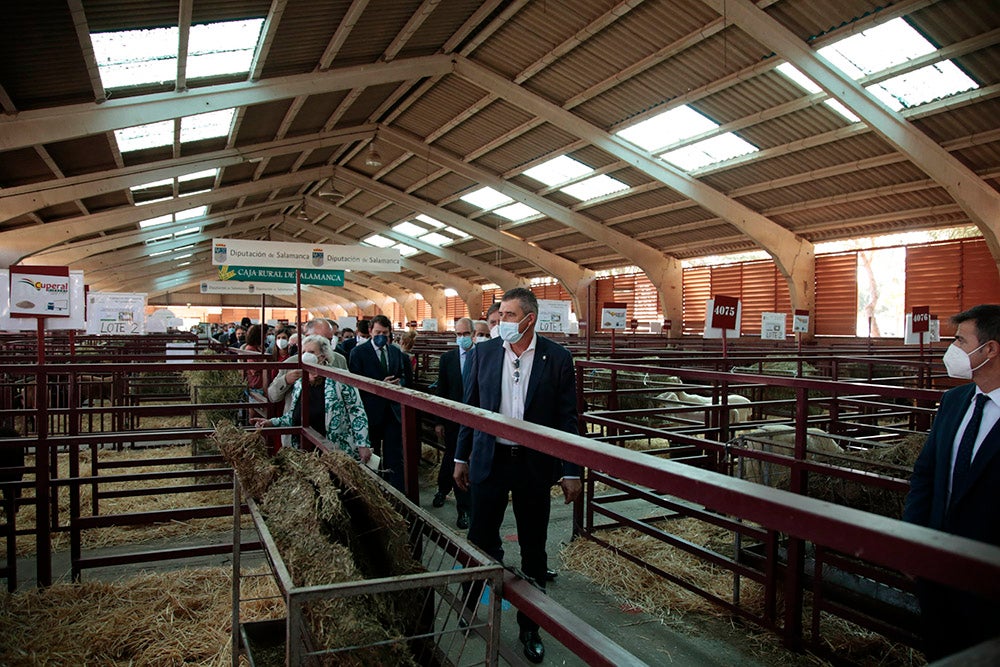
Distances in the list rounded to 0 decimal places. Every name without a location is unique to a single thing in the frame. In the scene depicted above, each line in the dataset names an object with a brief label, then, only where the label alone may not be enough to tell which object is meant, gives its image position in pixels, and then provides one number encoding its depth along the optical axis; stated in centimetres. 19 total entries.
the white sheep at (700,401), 959
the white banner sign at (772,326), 1160
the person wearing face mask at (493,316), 675
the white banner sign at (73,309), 671
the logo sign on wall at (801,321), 1229
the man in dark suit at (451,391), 596
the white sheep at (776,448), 522
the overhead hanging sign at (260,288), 669
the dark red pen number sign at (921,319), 926
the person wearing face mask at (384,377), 630
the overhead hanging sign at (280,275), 501
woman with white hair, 461
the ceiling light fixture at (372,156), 1922
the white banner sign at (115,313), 1460
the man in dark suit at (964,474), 237
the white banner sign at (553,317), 972
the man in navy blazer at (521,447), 338
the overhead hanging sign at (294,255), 482
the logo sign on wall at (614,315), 945
